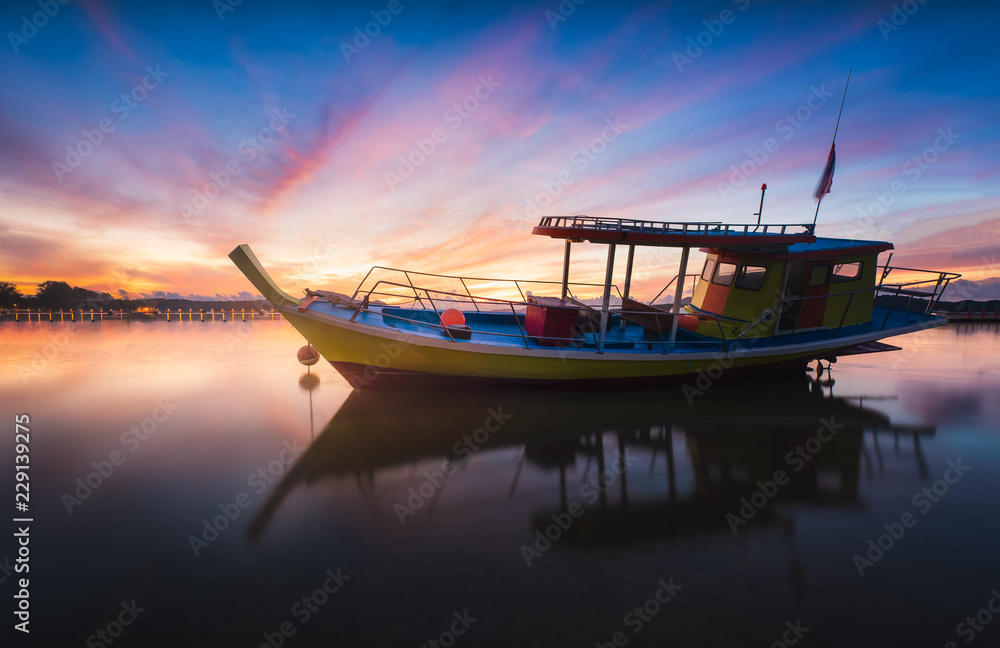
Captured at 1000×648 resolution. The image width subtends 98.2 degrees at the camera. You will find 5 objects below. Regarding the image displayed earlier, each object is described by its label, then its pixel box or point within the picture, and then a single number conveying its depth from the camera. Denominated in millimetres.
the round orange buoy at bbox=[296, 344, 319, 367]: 14039
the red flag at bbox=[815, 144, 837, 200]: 12484
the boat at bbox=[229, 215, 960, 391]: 9516
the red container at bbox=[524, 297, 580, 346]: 10156
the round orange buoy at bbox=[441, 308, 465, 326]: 10335
